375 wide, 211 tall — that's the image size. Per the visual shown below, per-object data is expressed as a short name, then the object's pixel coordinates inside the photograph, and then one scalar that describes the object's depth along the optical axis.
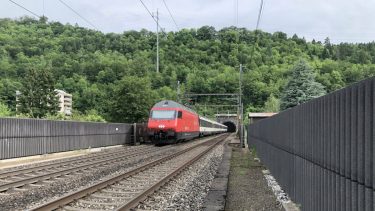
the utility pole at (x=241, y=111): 37.03
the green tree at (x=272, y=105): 75.38
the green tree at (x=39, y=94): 89.19
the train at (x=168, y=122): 38.03
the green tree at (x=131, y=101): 56.12
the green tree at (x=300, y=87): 59.06
